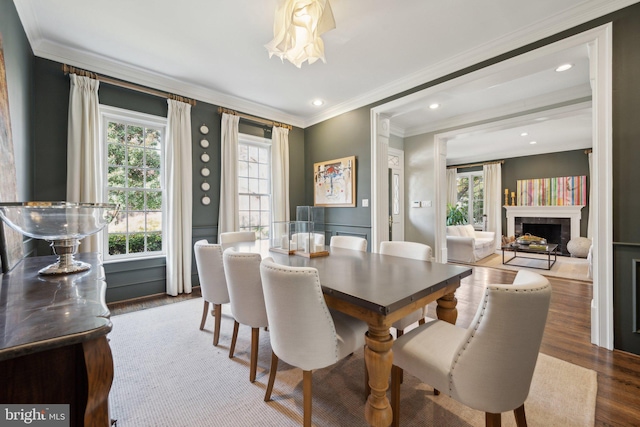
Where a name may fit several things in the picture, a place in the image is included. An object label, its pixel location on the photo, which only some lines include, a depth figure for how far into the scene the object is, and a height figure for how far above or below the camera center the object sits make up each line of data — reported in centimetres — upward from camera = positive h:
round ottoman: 607 -82
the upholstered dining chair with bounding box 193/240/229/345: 221 -52
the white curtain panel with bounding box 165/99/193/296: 345 +22
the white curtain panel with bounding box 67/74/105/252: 280 +73
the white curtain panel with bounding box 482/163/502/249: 762 +43
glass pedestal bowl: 110 -4
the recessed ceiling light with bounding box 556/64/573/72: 288 +161
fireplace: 676 -47
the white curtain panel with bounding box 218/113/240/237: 393 +57
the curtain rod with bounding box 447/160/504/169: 771 +146
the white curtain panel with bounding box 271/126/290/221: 453 +68
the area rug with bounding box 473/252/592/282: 461 -110
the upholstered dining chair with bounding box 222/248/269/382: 173 -53
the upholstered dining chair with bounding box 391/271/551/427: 99 -57
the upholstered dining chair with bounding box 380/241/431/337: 186 -35
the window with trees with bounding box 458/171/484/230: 820 +49
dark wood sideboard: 62 -37
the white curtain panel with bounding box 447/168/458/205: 863 +85
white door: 557 +37
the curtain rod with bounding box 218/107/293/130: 393 +153
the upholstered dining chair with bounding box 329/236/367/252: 262 -32
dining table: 124 -40
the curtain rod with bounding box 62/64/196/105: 280 +153
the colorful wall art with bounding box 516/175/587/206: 655 +53
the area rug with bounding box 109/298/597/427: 149 -116
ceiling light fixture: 173 +128
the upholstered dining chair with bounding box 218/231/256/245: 309 -29
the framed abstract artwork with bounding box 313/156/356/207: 419 +51
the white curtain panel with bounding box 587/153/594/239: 629 -13
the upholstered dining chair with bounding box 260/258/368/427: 129 -56
